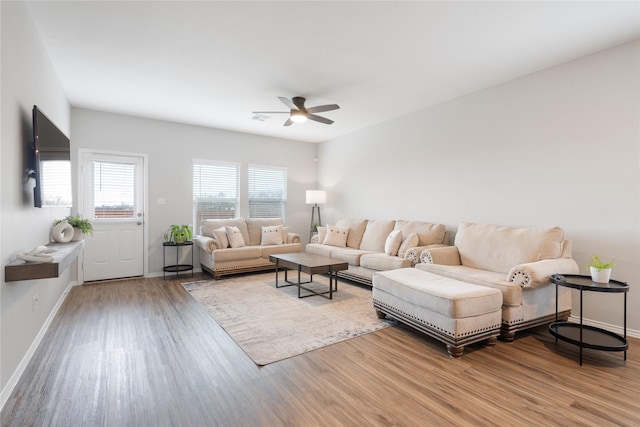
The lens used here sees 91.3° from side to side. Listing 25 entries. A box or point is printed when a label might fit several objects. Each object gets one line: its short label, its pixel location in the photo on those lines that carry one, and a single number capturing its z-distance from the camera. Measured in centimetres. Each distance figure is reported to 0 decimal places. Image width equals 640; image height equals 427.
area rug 283
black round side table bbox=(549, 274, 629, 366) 244
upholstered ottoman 255
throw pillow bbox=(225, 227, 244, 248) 554
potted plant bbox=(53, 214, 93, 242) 342
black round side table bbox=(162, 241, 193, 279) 528
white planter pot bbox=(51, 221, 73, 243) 317
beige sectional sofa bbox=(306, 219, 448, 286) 446
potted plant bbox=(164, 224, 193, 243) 541
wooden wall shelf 202
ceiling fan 423
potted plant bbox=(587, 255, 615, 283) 260
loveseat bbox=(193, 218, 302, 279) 527
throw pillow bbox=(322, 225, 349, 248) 576
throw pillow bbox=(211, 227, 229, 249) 543
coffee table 400
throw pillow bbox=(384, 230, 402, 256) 469
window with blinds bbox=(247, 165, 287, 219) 673
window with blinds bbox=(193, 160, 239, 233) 603
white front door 503
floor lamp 675
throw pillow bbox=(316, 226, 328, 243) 608
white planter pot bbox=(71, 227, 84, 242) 342
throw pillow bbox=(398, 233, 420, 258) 448
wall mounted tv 249
